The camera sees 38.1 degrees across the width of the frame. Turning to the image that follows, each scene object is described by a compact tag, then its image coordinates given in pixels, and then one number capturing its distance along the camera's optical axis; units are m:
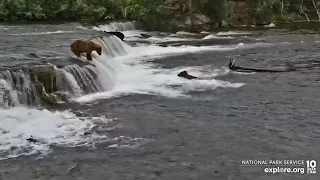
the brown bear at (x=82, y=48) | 17.73
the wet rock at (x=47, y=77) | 14.20
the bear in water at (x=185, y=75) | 17.09
